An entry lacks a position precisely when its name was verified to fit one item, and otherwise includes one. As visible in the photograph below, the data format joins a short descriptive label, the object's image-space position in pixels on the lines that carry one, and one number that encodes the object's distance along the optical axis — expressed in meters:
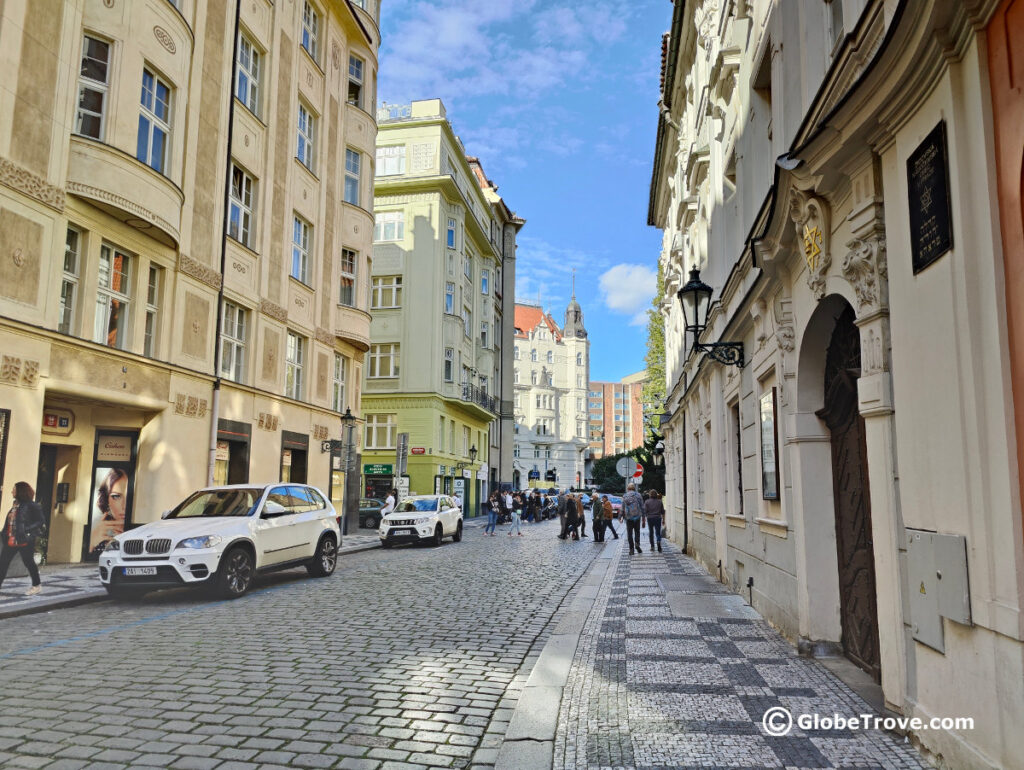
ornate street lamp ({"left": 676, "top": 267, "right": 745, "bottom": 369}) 10.74
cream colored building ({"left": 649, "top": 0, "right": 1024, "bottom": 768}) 3.87
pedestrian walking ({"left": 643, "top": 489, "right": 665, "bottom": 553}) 21.00
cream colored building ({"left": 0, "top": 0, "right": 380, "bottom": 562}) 13.07
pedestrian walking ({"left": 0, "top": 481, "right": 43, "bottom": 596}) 11.05
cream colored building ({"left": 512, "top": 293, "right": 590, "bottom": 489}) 117.81
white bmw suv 10.61
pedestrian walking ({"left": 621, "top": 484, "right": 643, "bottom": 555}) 19.77
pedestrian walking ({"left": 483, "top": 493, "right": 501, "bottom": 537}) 30.67
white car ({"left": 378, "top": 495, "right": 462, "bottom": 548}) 22.58
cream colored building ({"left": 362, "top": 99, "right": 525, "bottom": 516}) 42.41
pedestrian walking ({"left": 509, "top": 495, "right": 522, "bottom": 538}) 30.33
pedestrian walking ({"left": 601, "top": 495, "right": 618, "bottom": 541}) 26.80
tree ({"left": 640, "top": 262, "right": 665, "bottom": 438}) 40.91
